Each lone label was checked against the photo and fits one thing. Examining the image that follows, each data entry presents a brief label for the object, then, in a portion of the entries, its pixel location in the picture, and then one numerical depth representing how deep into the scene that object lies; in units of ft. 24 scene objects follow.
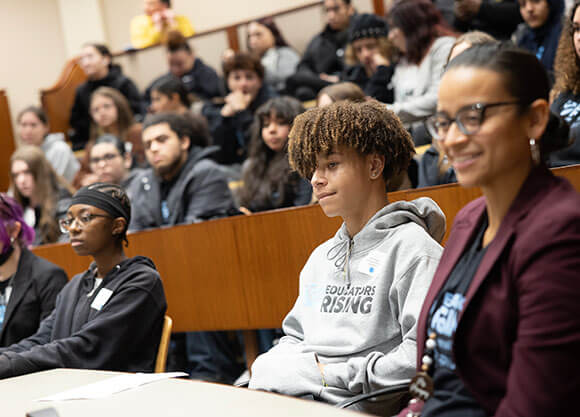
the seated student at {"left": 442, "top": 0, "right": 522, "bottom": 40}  15.34
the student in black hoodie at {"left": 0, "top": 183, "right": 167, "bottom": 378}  8.16
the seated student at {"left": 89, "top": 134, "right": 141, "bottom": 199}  15.94
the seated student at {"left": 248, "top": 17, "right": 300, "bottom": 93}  19.72
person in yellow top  23.93
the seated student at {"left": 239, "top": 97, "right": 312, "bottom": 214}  12.59
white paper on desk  5.73
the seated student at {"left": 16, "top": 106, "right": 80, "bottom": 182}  21.09
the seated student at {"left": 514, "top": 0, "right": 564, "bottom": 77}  13.21
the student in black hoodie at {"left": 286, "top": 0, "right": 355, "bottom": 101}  18.47
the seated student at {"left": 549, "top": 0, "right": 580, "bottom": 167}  8.47
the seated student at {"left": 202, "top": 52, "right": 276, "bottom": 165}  16.87
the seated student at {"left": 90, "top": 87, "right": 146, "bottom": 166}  19.86
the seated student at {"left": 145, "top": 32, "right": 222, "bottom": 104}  21.07
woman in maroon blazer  3.78
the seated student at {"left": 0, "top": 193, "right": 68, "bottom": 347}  10.34
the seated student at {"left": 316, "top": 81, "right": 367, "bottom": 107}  11.76
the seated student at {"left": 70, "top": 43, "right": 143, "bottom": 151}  22.63
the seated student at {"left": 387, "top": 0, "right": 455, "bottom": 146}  12.97
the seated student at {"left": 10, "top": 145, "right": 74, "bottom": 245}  15.78
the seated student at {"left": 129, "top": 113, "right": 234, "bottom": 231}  13.28
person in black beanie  15.05
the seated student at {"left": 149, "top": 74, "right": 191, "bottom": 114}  18.52
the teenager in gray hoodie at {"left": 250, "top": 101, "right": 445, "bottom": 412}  5.99
